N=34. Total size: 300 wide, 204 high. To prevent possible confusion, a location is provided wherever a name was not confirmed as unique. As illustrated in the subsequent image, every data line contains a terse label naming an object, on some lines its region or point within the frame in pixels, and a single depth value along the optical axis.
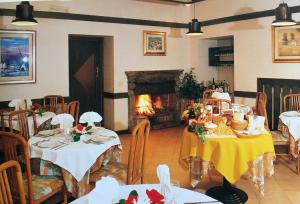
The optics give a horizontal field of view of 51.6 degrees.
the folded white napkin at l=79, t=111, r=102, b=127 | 3.58
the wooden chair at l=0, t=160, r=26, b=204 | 1.69
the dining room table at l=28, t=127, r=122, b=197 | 2.90
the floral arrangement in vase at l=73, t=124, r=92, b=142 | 3.26
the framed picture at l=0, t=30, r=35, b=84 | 5.73
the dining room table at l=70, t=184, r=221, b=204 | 1.72
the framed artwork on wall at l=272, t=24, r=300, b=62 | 5.88
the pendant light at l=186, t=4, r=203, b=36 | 6.00
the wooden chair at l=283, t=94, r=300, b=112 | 5.37
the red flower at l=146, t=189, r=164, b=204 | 1.46
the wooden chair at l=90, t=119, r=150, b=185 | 2.85
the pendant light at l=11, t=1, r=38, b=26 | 4.57
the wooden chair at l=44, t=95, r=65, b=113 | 5.83
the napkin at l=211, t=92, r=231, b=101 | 5.52
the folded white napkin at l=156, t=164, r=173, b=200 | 1.59
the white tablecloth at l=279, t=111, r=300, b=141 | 4.29
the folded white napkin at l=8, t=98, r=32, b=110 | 5.12
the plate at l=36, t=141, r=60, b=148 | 3.06
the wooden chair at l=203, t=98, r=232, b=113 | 4.62
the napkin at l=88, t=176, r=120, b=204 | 1.38
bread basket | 3.35
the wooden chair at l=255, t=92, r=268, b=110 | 5.57
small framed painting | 7.67
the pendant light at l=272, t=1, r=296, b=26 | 4.79
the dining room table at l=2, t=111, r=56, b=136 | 4.48
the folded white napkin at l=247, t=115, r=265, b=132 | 3.30
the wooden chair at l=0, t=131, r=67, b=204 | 2.53
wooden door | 7.08
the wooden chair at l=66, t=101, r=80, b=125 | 5.02
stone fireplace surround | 7.43
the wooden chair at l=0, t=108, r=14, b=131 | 4.32
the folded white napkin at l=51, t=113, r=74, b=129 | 3.53
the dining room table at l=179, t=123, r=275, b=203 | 3.07
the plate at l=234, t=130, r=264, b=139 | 3.13
